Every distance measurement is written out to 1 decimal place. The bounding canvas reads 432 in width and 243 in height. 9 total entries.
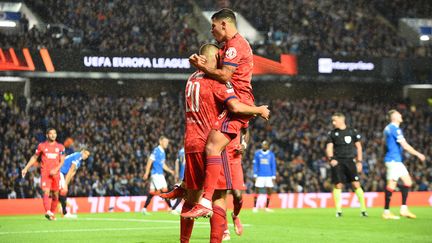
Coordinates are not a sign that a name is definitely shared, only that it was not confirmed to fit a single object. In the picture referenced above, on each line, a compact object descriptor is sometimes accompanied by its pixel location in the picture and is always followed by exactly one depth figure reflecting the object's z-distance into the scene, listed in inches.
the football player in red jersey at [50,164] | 729.6
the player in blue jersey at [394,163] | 650.8
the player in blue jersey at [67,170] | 753.0
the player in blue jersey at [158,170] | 868.5
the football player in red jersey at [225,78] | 313.6
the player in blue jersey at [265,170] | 948.0
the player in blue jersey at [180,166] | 876.0
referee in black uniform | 709.9
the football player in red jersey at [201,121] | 320.8
